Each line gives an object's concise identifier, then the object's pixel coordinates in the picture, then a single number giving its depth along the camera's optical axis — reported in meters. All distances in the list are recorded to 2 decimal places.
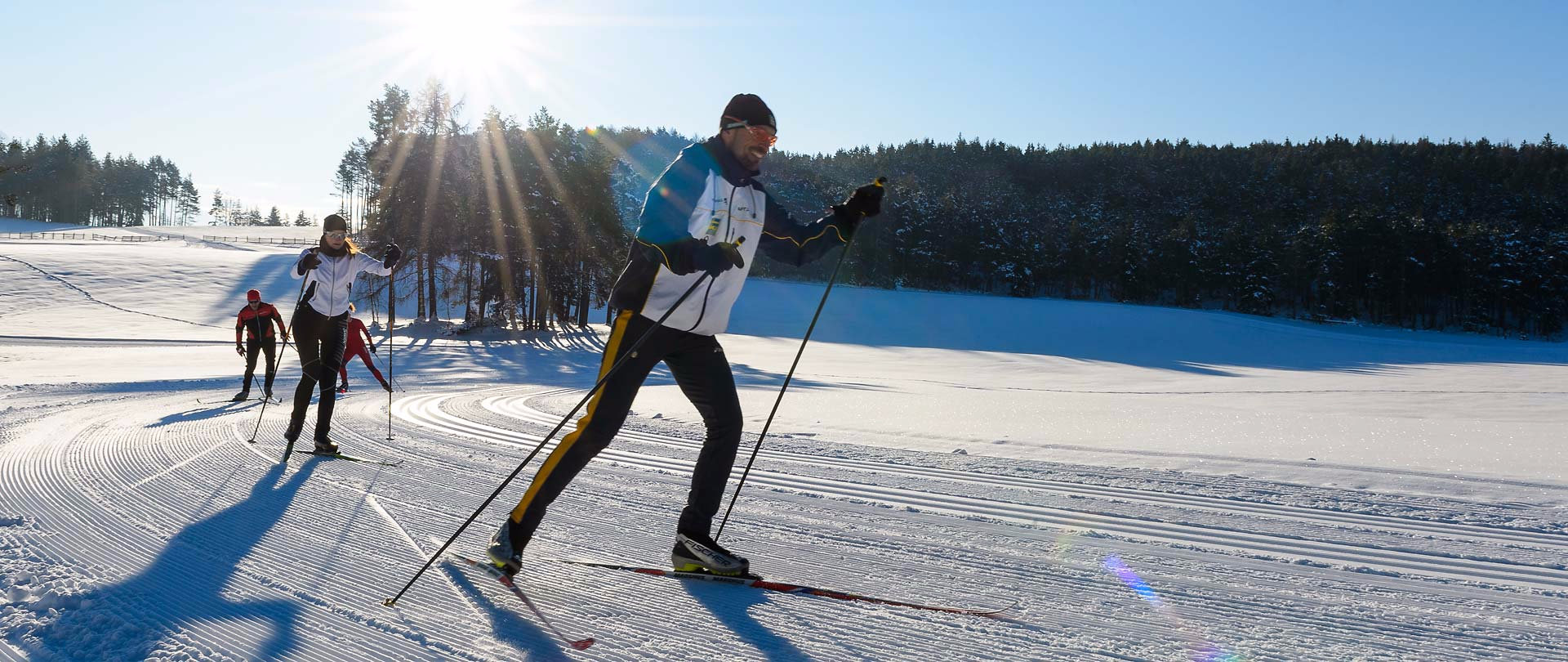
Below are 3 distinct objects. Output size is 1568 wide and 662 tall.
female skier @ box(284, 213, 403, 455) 6.52
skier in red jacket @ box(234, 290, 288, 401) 11.52
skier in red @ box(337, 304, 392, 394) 11.66
